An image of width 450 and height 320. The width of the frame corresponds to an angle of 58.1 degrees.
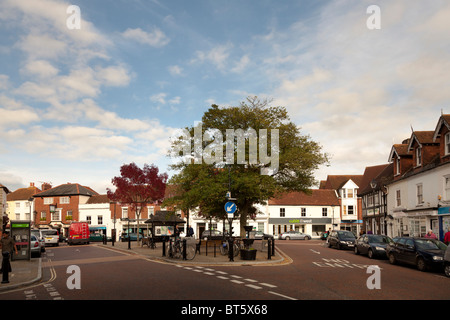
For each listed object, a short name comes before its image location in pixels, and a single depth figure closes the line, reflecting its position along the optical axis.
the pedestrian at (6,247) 13.71
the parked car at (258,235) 55.44
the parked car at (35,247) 25.18
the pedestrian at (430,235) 25.28
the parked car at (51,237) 42.59
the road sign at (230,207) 20.85
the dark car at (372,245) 24.34
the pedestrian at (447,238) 22.14
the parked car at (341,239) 32.44
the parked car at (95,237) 55.72
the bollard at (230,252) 20.75
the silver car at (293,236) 61.31
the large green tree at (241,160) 28.65
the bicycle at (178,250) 21.52
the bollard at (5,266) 13.18
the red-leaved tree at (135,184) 47.69
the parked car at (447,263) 15.85
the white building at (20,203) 79.50
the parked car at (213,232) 53.29
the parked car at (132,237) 51.03
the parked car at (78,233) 45.25
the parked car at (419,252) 17.48
